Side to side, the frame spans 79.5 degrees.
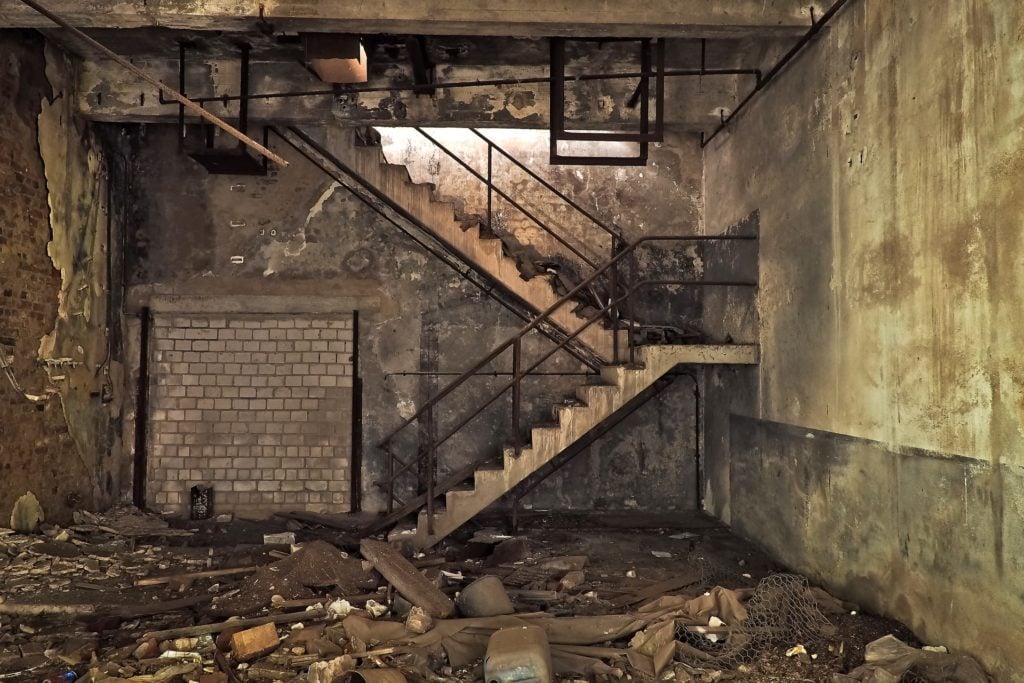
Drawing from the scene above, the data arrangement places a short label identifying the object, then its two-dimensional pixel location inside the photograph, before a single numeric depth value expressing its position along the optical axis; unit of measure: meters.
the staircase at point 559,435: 5.86
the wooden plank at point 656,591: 4.88
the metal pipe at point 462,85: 6.08
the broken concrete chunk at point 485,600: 4.43
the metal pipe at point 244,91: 6.27
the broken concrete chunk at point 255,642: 3.93
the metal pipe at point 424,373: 7.81
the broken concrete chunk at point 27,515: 5.91
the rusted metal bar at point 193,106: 3.60
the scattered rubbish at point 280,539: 6.27
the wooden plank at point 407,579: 4.49
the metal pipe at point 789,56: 4.86
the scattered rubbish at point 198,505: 7.52
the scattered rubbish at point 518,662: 3.50
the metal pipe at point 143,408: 7.64
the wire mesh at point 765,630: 3.95
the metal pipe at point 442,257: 7.65
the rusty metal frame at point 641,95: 5.61
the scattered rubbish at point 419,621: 4.17
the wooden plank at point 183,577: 5.24
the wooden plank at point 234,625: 4.18
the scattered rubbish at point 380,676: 3.44
